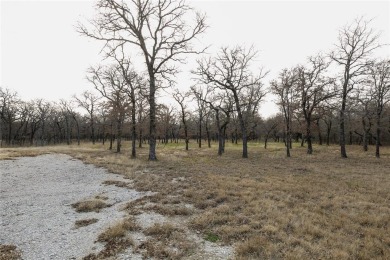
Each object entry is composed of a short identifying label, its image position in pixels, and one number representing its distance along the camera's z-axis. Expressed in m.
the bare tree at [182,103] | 43.72
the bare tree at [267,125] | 61.41
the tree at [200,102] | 33.78
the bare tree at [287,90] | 32.19
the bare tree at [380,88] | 30.58
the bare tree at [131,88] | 28.72
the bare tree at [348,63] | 27.80
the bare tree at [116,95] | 31.11
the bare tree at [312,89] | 31.04
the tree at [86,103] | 53.69
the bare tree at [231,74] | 29.48
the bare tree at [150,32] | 21.22
